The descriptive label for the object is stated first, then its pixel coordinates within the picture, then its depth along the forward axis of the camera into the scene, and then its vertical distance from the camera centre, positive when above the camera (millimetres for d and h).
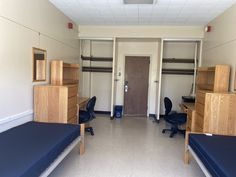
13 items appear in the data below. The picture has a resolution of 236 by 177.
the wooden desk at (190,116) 3908 -778
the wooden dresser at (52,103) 3541 -517
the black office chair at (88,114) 4464 -896
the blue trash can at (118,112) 6565 -1188
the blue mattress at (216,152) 1912 -857
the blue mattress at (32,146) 1719 -812
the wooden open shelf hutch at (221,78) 3680 +38
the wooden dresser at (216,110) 3152 -503
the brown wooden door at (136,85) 6770 -260
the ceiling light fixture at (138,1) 3775 +1502
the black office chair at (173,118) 4664 -964
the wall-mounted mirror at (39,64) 3588 +200
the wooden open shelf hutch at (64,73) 4102 +64
